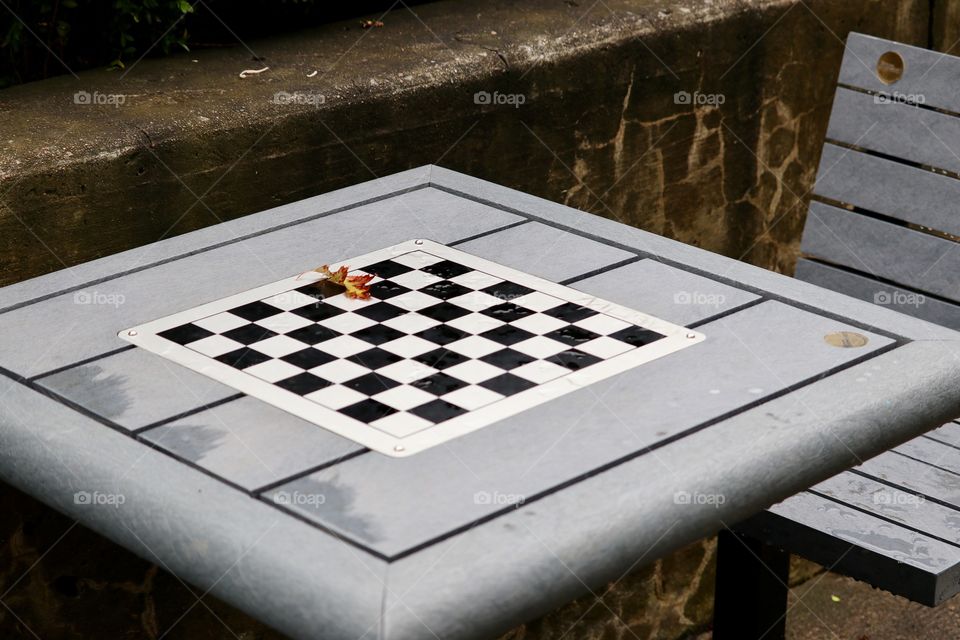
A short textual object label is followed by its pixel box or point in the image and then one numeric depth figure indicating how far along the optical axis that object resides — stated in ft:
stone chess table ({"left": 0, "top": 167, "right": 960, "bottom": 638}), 9.30
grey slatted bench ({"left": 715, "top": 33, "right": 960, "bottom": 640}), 14.81
